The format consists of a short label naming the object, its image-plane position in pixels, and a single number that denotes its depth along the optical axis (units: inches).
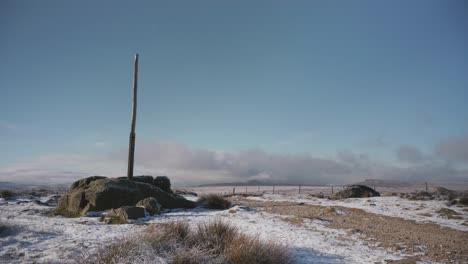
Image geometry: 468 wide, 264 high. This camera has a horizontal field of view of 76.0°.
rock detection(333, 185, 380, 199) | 984.3
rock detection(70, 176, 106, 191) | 606.5
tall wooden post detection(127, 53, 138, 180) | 614.2
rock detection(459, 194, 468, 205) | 721.7
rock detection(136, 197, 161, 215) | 458.6
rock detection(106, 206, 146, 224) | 375.7
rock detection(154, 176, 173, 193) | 725.0
